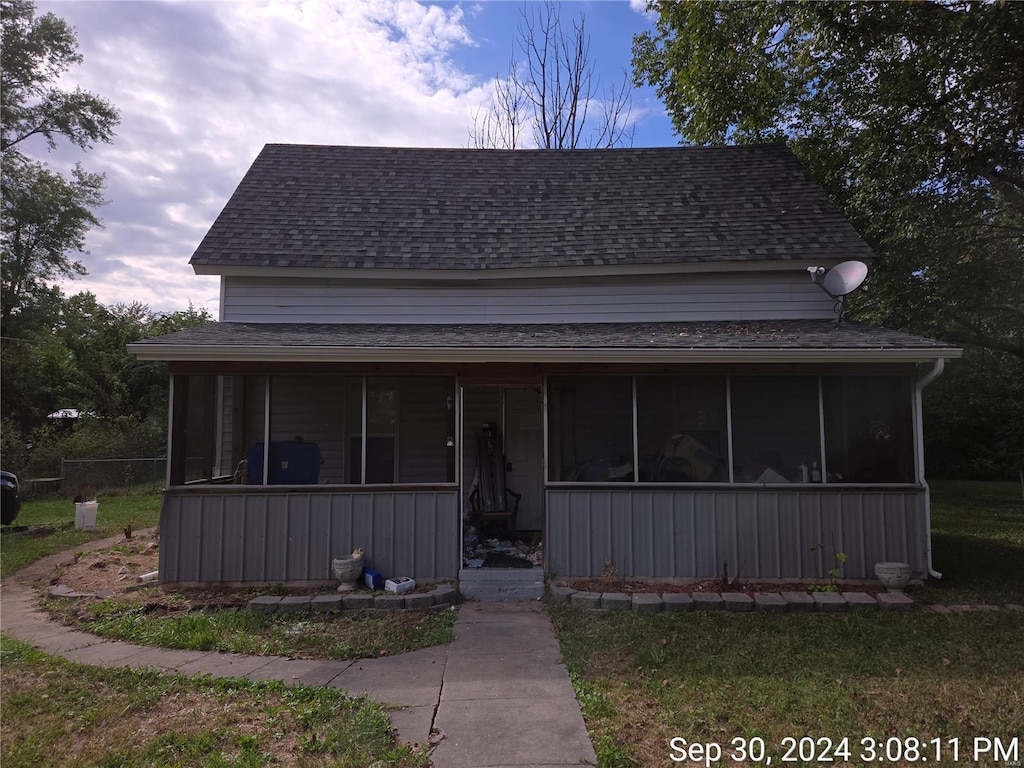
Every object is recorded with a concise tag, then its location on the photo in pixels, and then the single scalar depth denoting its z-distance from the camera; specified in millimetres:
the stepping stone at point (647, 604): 6391
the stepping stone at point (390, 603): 6621
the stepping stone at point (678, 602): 6402
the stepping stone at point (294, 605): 6508
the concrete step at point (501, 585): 7066
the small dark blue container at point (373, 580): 7086
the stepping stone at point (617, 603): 6477
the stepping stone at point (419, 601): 6645
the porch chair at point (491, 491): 9203
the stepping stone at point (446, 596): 6754
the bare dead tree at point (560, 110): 21781
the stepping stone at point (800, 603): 6441
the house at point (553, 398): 7289
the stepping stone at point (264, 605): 6496
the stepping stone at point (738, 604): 6411
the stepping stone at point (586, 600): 6535
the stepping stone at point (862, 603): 6395
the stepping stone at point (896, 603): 6387
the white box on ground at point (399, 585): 6906
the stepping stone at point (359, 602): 6621
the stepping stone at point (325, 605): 6539
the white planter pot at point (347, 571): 7020
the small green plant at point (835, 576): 7051
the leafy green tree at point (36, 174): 19609
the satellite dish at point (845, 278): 8328
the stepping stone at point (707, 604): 6434
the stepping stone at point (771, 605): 6434
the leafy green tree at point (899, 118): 10039
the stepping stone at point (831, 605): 6398
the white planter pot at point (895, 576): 6949
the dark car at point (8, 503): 11156
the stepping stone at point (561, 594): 6727
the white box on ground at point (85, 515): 11508
